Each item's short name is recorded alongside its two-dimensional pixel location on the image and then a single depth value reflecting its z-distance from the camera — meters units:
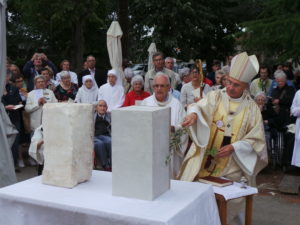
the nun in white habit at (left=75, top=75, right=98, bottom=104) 6.67
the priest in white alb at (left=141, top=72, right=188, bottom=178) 3.87
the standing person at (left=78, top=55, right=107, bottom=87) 7.72
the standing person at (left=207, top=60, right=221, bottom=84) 9.08
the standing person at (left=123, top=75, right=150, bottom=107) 5.70
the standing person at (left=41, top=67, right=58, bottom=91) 6.94
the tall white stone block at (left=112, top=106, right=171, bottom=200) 2.11
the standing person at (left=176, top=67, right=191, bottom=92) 7.43
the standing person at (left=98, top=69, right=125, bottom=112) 6.47
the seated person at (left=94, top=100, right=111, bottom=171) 5.57
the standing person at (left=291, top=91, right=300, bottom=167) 5.45
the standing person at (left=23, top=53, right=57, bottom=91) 7.36
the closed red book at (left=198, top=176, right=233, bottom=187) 3.04
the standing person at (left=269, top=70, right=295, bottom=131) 6.22
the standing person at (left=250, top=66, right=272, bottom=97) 7.34
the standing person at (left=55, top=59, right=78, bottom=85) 7.92
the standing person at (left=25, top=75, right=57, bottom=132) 6.23
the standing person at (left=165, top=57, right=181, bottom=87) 7.56
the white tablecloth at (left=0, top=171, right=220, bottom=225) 2.01
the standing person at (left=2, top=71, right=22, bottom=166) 6.12
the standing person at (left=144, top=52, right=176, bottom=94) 6.78
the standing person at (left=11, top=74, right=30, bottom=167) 6.46
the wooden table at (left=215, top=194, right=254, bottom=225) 2.82
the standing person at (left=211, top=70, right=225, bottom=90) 6.44
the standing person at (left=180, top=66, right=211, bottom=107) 6.09
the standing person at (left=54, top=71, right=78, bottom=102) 6.60
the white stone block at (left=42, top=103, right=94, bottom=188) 2.34
